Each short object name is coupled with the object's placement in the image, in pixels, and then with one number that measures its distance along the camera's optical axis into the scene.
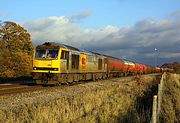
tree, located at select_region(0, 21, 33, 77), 44.38
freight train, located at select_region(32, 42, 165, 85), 25.14
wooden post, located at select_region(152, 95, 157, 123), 7.93
